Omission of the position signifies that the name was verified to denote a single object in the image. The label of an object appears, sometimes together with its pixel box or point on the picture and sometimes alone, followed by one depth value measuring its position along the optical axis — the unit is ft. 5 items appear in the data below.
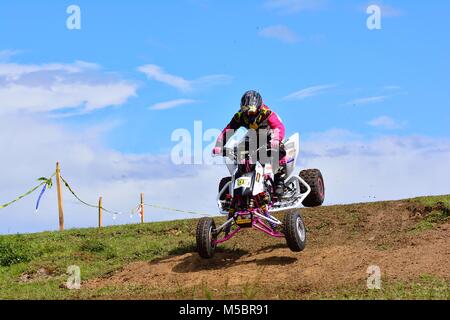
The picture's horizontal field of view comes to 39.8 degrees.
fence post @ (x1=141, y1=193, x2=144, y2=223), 87.28
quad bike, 40.60
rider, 43.21
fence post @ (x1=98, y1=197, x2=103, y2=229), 80.84
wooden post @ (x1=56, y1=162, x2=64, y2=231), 73.77
